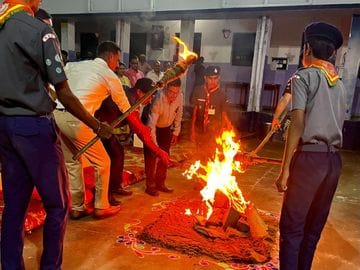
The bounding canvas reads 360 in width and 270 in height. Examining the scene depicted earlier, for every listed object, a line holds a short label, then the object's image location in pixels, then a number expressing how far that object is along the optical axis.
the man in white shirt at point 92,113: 4.26
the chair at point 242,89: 14.94
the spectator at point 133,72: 11.60
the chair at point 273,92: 14.27
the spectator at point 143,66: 13.95
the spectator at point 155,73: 11.99
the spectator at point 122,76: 10.05
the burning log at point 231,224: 4.16
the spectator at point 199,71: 13.98
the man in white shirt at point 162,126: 5.41
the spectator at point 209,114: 6.82
